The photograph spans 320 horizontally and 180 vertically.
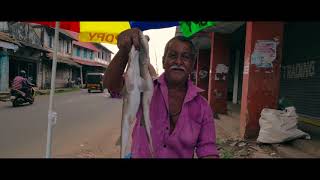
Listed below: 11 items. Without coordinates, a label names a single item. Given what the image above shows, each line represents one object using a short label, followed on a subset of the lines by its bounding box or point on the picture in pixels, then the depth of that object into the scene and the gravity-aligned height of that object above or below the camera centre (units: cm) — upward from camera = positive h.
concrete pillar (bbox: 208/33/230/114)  881 +34
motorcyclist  1080 -50
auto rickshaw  2317 -50
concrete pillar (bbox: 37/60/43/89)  2070 +1
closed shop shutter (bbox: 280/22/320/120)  670 +50
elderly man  119 -16
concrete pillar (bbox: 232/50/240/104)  1209 +1
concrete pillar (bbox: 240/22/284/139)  523 +0
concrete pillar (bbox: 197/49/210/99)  1210 +61
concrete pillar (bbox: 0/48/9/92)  1519 +14
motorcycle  1060 -105
